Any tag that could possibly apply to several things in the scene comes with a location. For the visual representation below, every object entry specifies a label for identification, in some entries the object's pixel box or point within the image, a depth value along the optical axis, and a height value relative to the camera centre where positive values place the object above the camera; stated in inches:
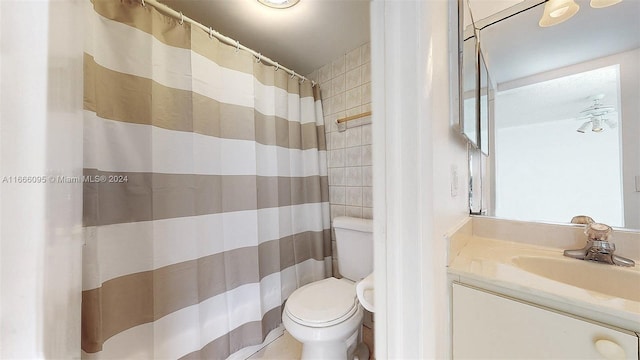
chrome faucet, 28.4 -9.1
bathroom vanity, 19.3 -12.3
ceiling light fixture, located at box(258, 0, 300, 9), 45.7 +36.4
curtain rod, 39.1 +30.6
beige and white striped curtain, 33.3 -1.5
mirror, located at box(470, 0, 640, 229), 33.1 +10.9
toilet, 40.9 -24.4
